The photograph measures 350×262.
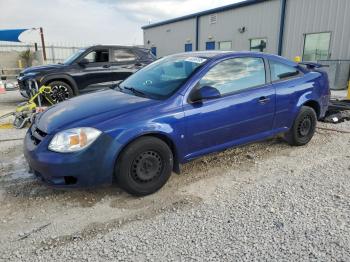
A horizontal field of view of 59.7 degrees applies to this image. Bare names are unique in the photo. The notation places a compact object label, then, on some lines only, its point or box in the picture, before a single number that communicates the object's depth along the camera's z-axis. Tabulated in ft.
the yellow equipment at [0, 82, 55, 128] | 19.70
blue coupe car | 9.69
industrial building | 39.42
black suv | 26.32
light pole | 54.47
